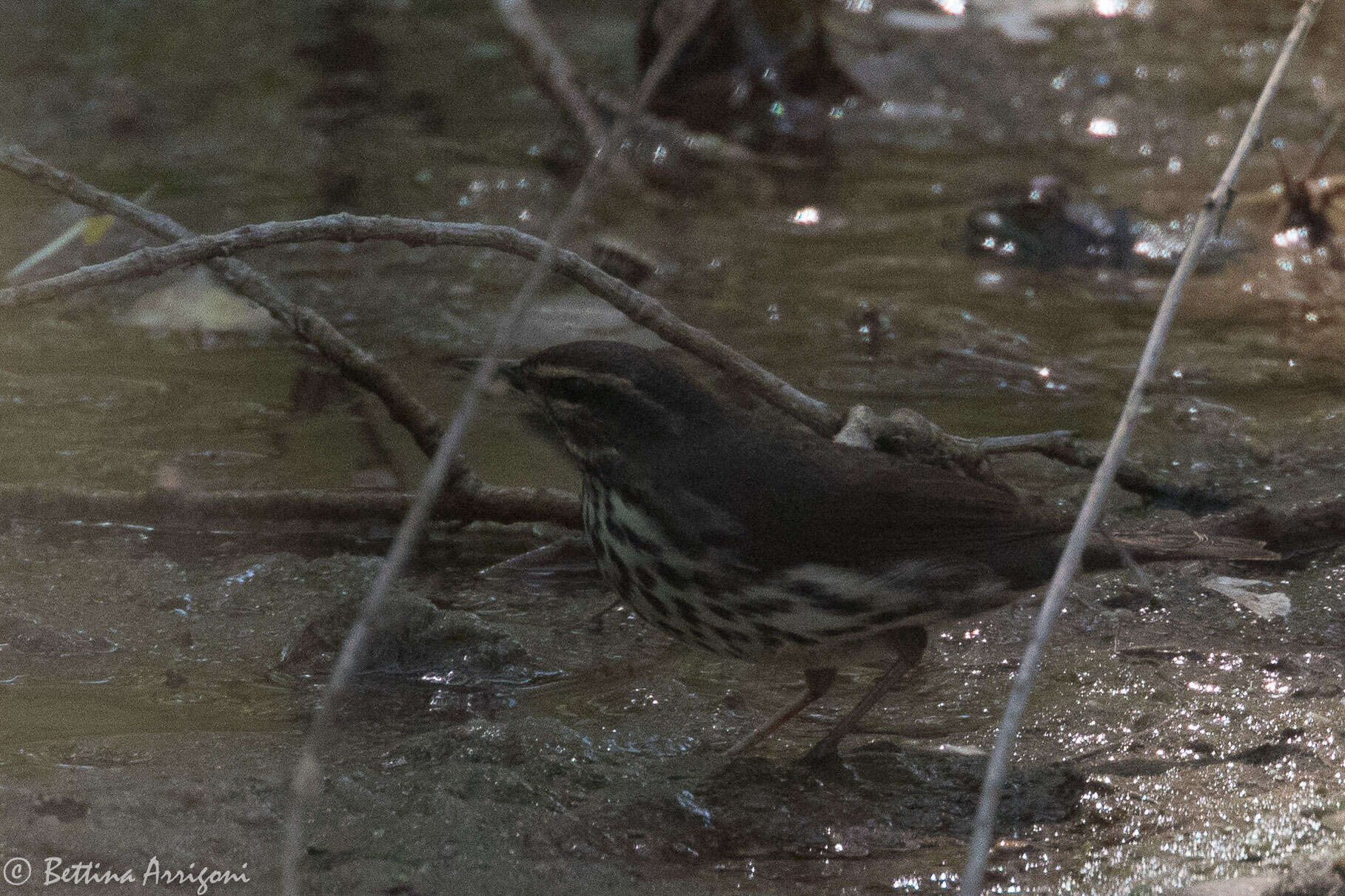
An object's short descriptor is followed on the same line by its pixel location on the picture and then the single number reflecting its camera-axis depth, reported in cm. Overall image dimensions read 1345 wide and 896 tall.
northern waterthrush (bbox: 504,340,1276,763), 644
